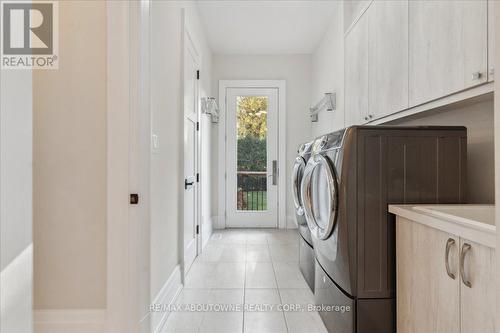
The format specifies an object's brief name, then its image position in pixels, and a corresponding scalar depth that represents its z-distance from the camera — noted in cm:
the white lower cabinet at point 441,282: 92
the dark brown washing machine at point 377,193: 153
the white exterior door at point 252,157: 488
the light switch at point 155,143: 183
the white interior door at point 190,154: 282
